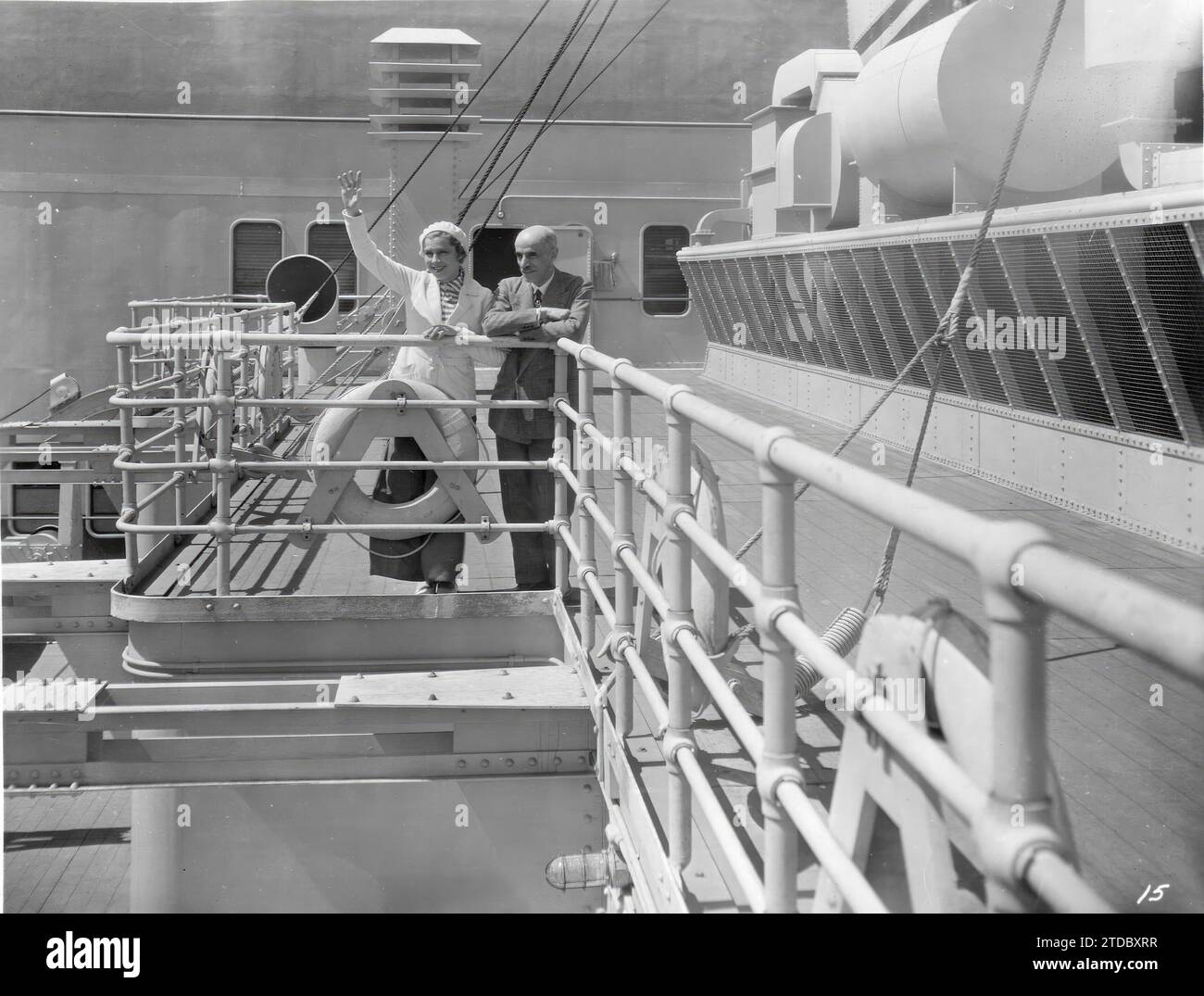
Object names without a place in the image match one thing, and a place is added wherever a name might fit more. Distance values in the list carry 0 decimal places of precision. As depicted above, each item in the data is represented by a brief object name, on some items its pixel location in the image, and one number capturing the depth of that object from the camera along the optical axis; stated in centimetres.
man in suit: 527
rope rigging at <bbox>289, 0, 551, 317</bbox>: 1412
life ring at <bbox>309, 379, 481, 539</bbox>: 559
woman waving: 542
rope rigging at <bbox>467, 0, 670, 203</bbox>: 1753
